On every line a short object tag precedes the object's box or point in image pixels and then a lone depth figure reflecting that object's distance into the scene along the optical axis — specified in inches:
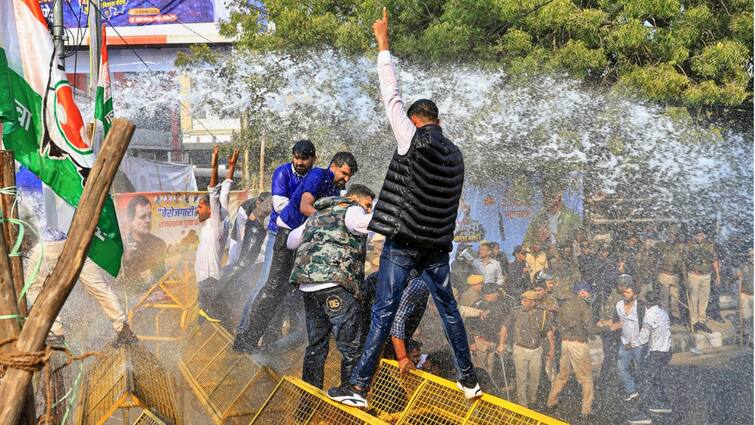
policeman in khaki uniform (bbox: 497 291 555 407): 335.3
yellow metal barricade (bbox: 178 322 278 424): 262.8
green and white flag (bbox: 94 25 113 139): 282.8
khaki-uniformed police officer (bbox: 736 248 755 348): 391.2
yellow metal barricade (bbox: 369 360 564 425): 187.5
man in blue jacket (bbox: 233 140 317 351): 265.9
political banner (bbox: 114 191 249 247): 444.1
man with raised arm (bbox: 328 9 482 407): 198.4
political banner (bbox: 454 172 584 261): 427.2
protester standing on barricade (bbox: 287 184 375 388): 223.3
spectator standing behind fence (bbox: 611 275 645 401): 343.9
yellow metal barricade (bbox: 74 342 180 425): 241.9
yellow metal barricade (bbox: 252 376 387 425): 206.4
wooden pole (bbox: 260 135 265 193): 526.3
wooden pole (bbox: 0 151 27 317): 158.9
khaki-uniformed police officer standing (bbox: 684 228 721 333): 383.6
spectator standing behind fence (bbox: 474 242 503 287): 365.7
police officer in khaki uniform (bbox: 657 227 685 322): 376.8
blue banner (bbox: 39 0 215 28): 1317.7
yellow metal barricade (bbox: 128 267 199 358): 347.3
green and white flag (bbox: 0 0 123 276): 207.6
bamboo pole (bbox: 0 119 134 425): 123.6
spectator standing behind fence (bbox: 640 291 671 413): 344.5
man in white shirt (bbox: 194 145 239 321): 320.2
